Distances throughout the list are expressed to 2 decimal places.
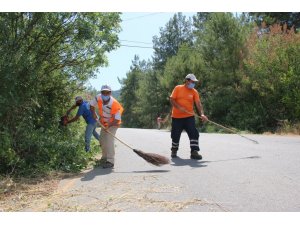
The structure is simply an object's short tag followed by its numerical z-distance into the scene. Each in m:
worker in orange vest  9.67
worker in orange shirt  10.56
